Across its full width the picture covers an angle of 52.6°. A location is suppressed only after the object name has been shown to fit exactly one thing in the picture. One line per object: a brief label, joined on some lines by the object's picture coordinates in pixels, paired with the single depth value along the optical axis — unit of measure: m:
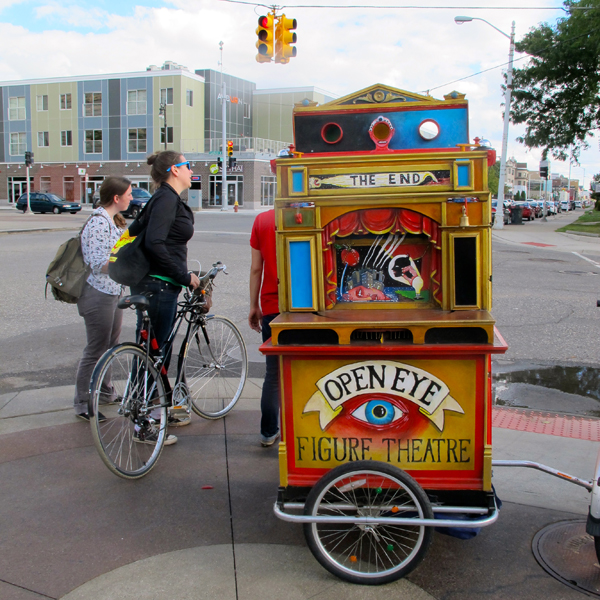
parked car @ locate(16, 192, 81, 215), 40.81
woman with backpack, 4.48
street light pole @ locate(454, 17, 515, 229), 28.03
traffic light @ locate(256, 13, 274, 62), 13.44
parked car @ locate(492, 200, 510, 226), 38.62
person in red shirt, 3.94
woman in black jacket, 4.01
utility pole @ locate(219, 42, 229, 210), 49.03
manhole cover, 2.78
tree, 29.39
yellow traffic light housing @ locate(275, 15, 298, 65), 13.41
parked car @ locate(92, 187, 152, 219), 35.07
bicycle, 3.61
